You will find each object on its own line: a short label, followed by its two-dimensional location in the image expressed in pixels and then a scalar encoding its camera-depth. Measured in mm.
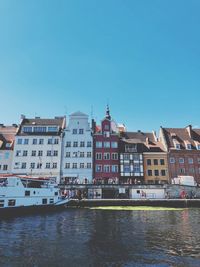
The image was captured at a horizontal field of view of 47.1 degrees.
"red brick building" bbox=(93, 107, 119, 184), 54500
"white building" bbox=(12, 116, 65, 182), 53906
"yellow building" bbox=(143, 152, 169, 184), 54594
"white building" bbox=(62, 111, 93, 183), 53812
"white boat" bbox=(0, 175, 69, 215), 32688
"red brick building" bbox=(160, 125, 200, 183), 55144
